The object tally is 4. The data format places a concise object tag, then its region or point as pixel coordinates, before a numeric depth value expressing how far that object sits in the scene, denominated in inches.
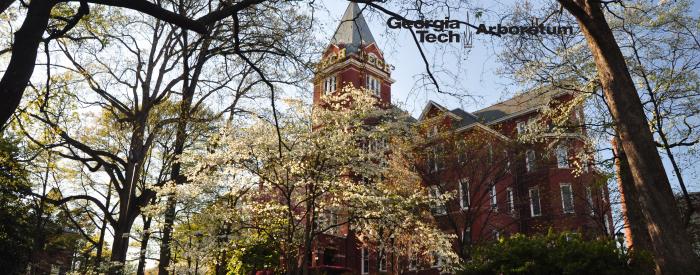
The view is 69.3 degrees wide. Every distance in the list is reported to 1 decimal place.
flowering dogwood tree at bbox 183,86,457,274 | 628.1
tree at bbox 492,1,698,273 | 245.1
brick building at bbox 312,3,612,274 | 870.4
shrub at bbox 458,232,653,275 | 351.6
